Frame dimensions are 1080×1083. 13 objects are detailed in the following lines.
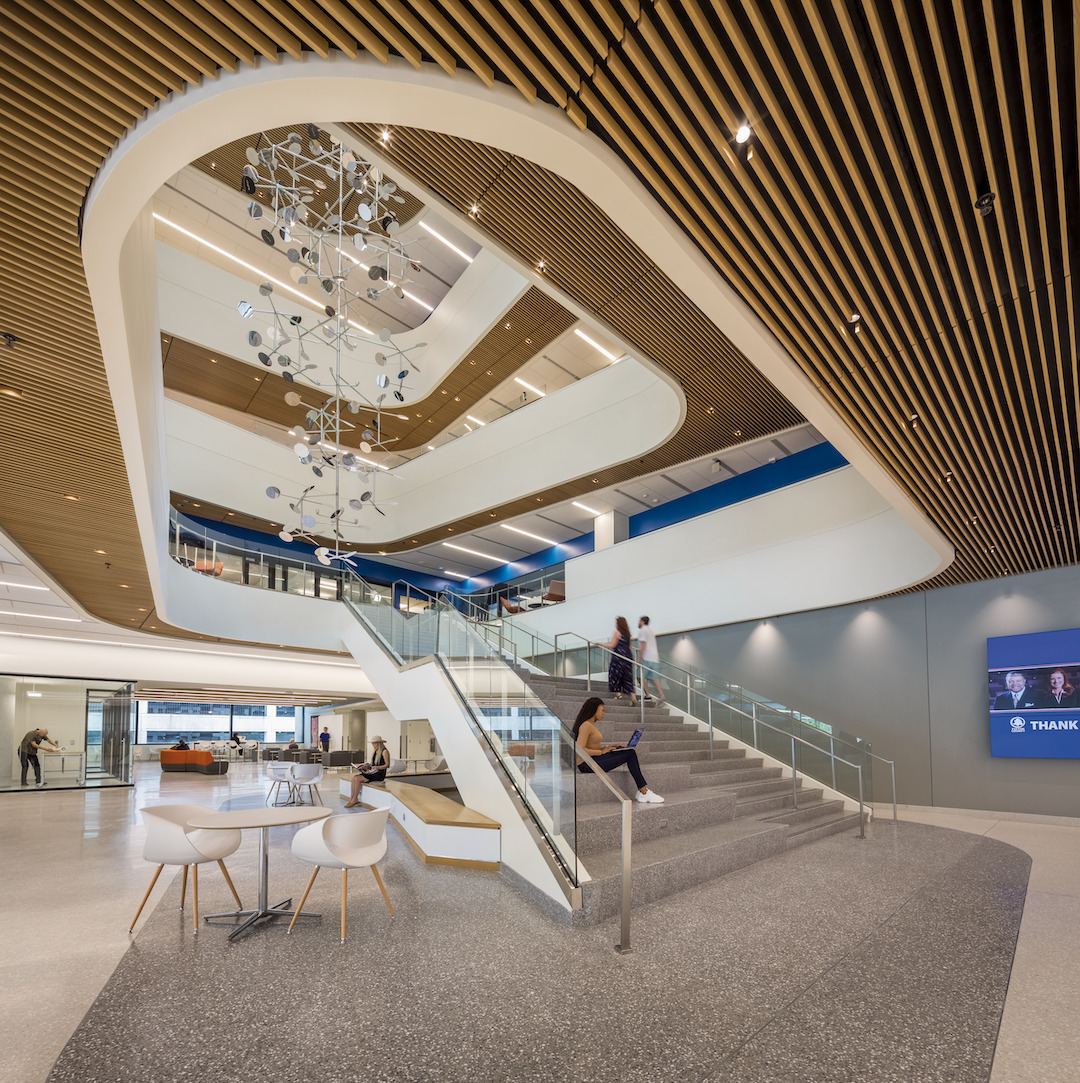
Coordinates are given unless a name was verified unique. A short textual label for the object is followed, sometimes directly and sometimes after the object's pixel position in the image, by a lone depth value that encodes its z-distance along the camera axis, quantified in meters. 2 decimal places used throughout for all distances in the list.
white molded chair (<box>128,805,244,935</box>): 4.52
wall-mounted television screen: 8.94
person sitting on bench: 11.12
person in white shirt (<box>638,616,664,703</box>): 10.79
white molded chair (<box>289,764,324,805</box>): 11.27
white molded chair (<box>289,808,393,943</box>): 4.52
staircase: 5.08
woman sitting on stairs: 6.33
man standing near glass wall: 15.68
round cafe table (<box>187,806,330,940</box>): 4.37
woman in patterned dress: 9.77
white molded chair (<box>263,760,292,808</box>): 11.91
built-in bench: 6.05
